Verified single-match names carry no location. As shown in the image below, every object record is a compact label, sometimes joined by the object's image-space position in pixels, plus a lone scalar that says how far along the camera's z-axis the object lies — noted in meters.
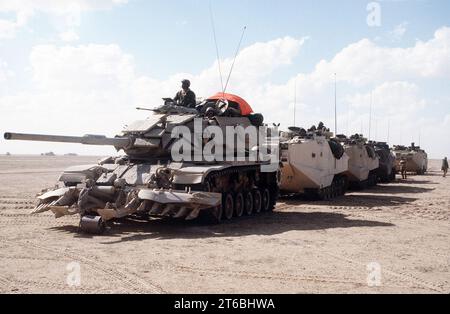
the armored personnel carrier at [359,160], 25.06
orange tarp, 15.59
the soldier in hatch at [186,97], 14.84
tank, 11.48
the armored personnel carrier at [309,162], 18.62
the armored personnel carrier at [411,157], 39.69
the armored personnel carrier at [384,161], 30.62
